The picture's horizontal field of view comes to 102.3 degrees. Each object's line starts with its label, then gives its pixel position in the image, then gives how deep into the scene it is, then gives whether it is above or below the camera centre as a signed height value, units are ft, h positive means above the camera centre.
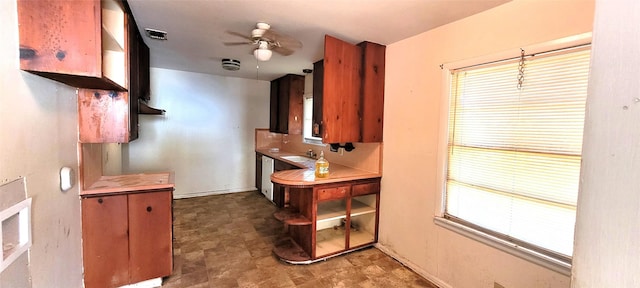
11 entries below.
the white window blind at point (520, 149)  4.91 -0.27
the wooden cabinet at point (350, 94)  7.91 +1.25
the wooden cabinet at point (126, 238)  6.30 -2.88
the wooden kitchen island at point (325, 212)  8.27 -2.90
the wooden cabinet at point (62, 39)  3.80 +1.32
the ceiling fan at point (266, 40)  7.25 +2.88
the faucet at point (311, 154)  13.61 -1.23
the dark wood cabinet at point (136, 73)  6.77 +1.64
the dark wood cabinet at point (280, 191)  12.64 -3.15
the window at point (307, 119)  14.29 +0.64
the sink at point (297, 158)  12.76 -1.45
